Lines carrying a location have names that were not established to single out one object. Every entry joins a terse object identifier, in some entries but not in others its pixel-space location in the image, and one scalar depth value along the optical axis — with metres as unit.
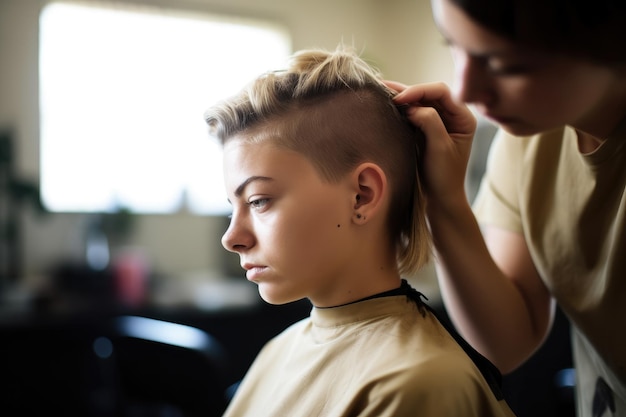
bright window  3.76
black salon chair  2.00
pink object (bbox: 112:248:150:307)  3.55
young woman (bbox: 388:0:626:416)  0.70
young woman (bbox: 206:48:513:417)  0.96
